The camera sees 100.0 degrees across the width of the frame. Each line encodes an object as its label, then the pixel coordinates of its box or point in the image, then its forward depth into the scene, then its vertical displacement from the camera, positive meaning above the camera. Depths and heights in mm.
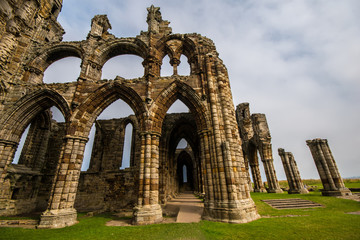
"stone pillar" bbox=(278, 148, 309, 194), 15062 +664
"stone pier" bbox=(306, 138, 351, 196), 12325 +776
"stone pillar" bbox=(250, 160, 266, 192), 19188 +490
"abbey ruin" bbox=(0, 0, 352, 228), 7305 +3905
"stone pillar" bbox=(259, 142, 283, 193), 16906 +1423
